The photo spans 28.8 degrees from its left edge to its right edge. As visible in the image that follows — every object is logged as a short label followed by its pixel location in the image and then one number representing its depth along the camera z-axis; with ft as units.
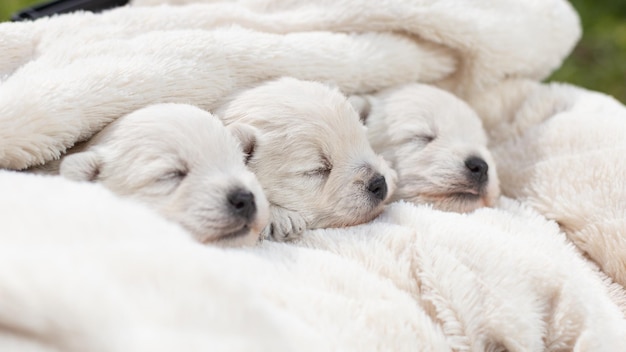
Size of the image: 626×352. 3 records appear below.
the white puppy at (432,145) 2.04
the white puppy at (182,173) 1.76
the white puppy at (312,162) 1.92
